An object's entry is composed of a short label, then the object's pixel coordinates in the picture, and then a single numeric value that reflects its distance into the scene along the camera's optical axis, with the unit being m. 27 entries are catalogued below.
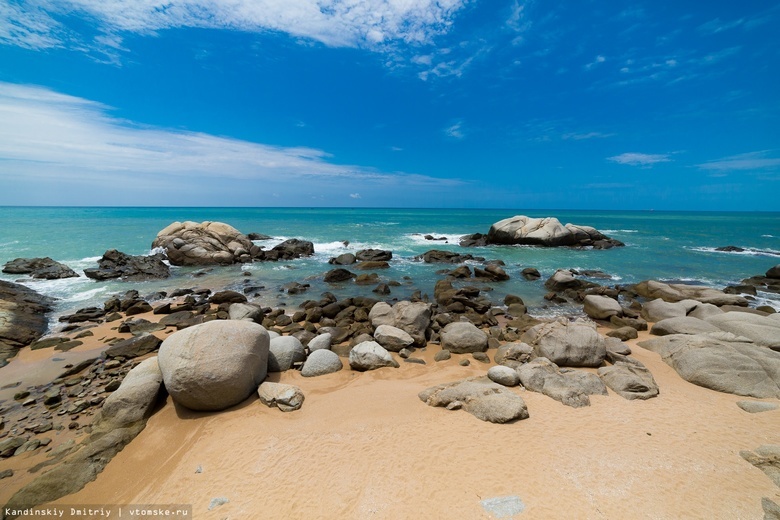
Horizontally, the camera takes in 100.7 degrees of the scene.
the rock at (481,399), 5.98
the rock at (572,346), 8.41
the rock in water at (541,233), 36.00
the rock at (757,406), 6.32
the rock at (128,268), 19.68
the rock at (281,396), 6.62
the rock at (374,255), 27.15
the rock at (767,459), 4.67
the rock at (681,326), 10.48
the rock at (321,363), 8.28
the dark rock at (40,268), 19.14
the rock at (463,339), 9.84
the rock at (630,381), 6.96
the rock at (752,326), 9.02
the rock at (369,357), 8.61
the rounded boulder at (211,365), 6.33
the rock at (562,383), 6.68
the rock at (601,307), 13.10
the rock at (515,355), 8.72
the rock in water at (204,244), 24.67
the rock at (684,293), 14.25
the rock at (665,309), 12.65
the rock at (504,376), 7.35
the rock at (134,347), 9.16
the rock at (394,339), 9.88
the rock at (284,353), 8.31
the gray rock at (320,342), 9.62
